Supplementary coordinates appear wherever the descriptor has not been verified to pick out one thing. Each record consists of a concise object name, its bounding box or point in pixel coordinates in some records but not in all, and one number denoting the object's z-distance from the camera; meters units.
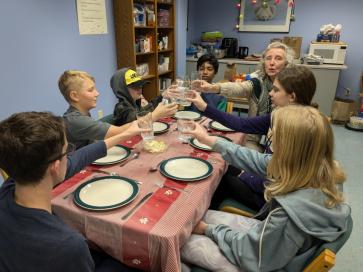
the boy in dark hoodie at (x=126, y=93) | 2.11
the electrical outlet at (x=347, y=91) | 4.86
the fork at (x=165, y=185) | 1.21
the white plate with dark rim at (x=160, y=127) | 1.85
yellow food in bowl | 1.57
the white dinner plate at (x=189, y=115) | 2.16
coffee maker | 5.24
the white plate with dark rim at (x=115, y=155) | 1.42
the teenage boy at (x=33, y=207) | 0.76
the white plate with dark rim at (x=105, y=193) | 1.08
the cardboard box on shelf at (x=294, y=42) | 4.83
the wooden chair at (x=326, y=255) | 0.81
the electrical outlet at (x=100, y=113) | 3.54
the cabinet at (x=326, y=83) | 4.33
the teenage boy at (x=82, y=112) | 1.64
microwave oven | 4.31
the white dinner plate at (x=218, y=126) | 1.92
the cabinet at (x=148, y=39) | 3.47
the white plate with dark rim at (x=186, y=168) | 1.30
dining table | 0.98
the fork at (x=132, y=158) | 1.43
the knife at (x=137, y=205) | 1.03
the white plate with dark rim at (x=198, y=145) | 1.60
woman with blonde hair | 2.17
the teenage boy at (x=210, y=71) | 2.54
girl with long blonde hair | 0.93
